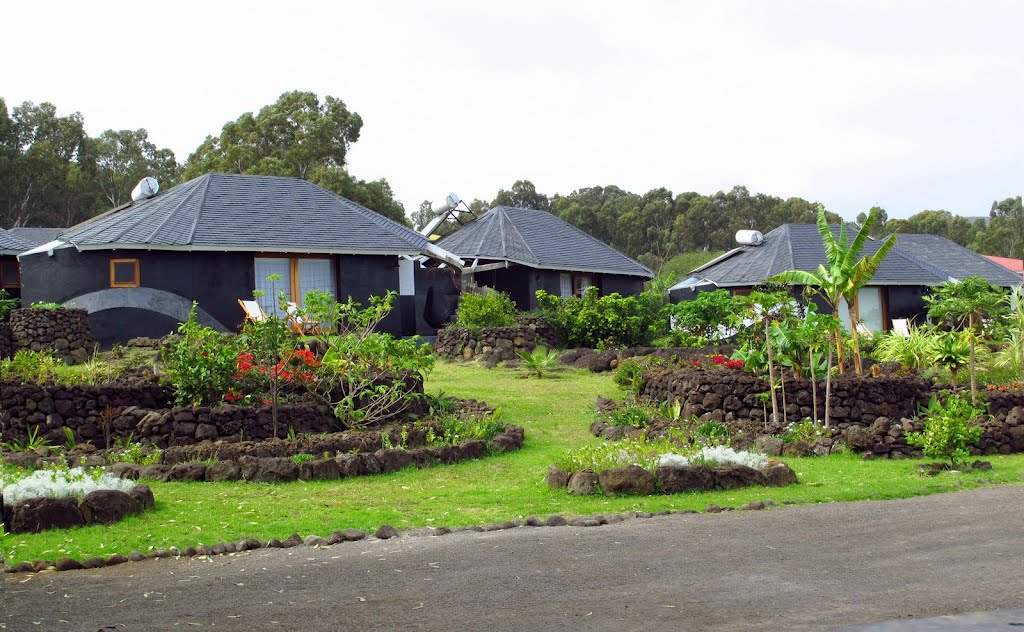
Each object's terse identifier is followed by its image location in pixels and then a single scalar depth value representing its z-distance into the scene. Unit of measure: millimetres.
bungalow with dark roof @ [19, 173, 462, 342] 22812
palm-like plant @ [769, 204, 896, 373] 16266
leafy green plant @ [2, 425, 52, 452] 11789
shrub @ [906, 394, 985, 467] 12594
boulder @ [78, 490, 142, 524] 8344
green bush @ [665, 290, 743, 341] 24891
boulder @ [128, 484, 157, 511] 8828
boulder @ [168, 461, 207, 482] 10734
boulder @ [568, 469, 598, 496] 9992
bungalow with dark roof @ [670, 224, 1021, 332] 34406
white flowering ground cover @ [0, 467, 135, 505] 8328
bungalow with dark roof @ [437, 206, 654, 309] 30938
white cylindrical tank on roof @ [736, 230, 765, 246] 37875
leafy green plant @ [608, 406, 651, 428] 14523
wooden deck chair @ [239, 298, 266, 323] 21859
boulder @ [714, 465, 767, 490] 10289
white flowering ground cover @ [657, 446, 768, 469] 10352
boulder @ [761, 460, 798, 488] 10539
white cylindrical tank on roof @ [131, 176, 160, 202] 28656
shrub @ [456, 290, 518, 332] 24125
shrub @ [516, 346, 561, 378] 20734
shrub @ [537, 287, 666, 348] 24388
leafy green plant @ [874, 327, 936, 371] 17781
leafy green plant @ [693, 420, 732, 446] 13570
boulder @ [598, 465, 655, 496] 9922
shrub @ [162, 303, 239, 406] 13250
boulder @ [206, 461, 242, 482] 10727
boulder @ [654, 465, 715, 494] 10023
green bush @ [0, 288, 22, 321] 21859
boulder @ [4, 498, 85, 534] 8023
